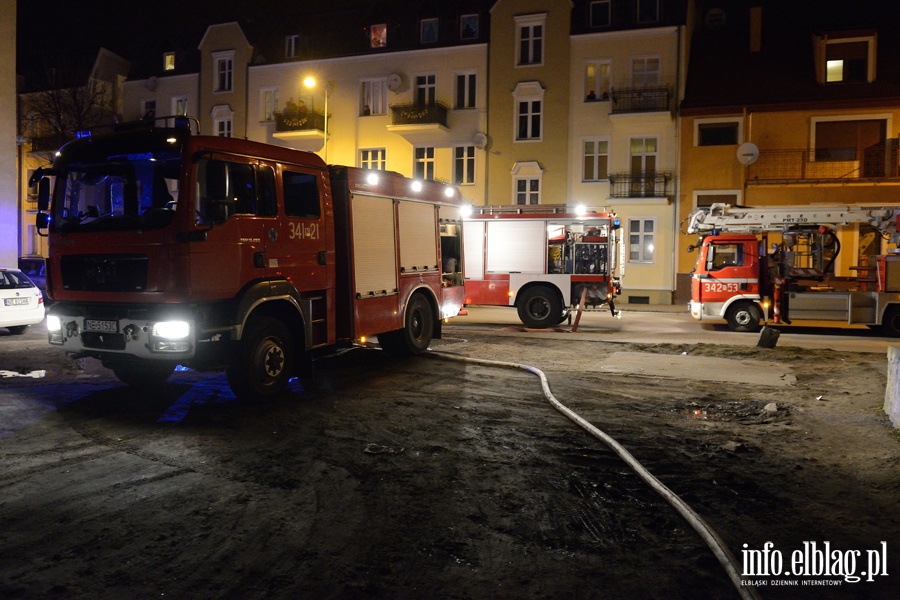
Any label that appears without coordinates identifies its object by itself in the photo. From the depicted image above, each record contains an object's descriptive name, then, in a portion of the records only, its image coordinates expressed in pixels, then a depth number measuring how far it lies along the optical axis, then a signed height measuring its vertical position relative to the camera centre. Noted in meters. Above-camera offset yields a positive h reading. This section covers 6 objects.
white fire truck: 19.16 +0.37
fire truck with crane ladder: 17.75 -0.01
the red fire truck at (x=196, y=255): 7.96 +0.22
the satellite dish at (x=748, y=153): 27.59 +4.54
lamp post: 35.16 +8.89
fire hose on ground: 4.13 -1.63
